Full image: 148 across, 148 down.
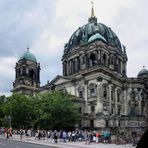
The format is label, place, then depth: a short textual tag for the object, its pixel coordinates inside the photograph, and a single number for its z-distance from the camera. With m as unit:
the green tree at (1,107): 45.15
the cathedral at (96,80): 43.00
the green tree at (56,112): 36.00
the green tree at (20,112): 39.64
